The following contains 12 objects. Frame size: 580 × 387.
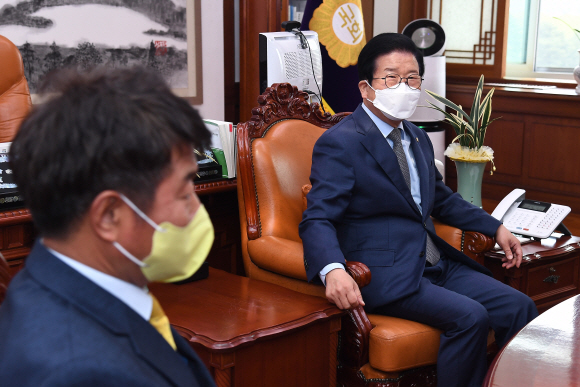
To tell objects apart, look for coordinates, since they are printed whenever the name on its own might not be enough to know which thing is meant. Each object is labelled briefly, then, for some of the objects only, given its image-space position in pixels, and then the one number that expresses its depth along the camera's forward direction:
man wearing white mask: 1.90
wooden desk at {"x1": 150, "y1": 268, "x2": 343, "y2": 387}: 1.61
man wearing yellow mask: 0.67
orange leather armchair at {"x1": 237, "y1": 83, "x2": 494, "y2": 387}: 1.88
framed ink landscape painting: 3.24
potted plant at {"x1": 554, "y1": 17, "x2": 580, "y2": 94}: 4.95
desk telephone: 2.65
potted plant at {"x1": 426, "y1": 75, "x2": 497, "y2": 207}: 2.82
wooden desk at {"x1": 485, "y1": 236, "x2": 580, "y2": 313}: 2.45
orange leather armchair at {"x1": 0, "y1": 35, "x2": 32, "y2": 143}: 2.68
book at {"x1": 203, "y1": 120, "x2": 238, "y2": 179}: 2.41
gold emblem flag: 3.80
